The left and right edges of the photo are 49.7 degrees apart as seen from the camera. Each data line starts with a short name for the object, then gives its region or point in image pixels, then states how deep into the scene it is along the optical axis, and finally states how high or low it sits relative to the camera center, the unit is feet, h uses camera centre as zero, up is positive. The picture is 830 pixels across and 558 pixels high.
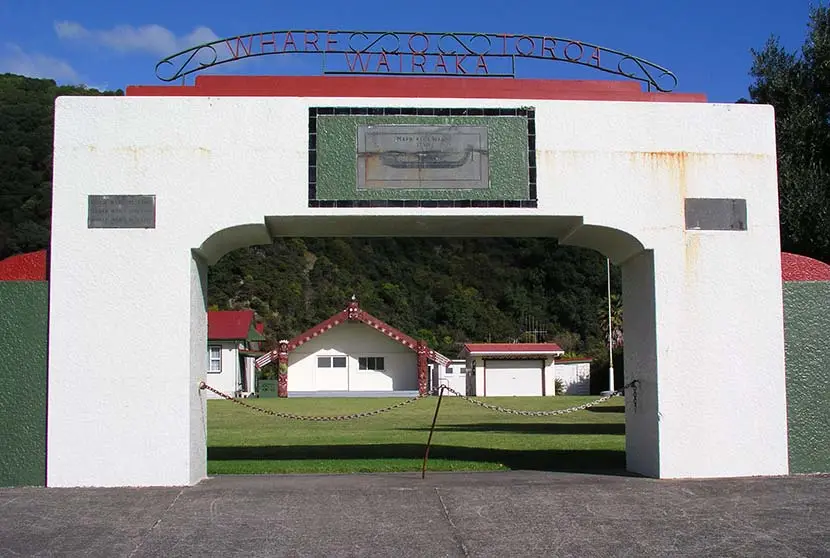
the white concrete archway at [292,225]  29.81 +2.65
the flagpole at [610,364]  143.32 -6.59
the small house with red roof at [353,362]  164.86 -6.88
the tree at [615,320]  193.45 +0.67
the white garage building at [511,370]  156.35 -8.12
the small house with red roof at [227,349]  148.66 -3.78
